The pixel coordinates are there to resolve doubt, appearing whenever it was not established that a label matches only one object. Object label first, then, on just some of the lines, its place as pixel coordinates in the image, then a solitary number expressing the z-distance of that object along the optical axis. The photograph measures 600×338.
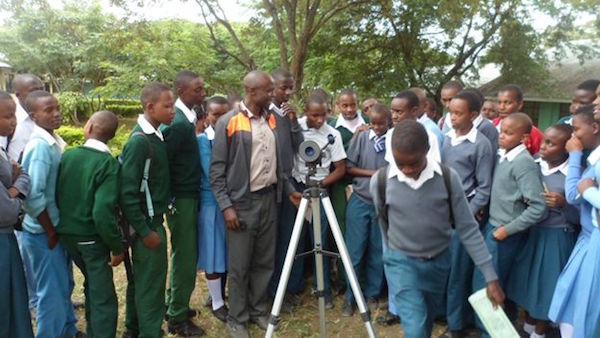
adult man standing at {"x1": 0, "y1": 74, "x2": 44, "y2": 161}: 3.48
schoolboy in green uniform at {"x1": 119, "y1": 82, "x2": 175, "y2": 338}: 2.87
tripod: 2.79
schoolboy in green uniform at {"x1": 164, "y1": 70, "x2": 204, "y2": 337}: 3.30
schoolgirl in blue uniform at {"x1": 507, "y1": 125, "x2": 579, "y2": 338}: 2.96
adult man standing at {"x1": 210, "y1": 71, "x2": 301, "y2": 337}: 3.26
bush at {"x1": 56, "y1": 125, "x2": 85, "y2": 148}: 12.88
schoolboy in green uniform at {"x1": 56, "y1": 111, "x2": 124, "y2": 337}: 2.76
